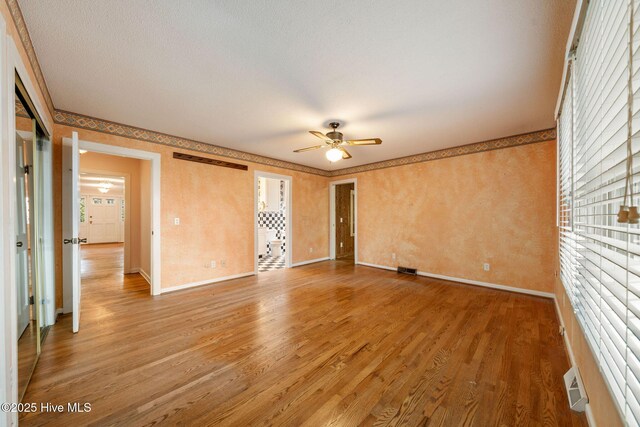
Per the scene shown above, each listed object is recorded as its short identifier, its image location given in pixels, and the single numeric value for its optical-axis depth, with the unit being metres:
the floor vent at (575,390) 1.43
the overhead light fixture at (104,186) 8.41
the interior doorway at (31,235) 1.85
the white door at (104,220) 9.19
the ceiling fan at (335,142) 3.03
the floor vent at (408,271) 4.72
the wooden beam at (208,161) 3.82
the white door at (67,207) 2.89
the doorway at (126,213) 2.46
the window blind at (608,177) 0.73
